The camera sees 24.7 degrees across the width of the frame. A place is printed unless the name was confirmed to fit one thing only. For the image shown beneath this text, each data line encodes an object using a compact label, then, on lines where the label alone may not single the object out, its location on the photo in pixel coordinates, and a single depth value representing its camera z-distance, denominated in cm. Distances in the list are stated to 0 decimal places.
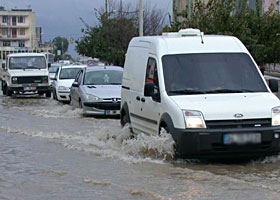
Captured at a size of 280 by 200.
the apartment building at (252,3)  5177
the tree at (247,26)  2259
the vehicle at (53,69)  3879
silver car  1805
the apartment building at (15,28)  13012
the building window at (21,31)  13212
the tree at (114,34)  4641
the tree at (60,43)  17718
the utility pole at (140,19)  3247
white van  917
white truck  2950
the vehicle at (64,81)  2575
